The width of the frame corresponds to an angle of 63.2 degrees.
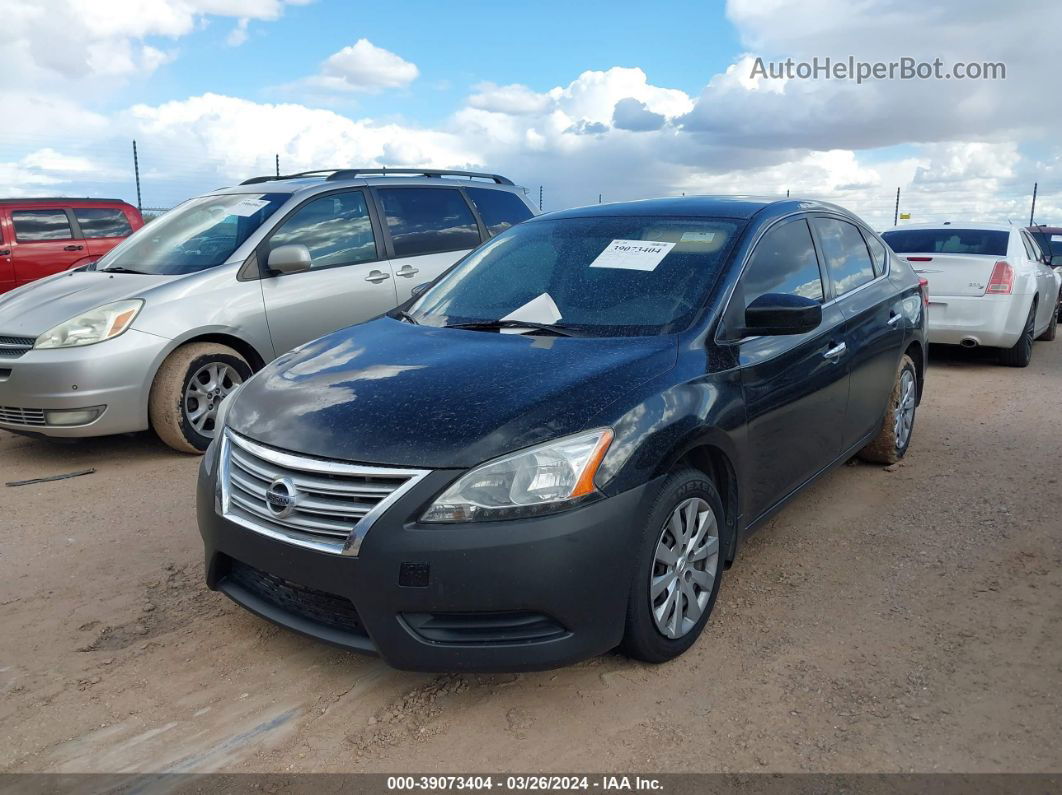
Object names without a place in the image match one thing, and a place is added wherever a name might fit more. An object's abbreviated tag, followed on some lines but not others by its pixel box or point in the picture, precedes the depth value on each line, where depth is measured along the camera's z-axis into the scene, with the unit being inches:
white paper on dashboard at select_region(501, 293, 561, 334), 142.7
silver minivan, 211.2
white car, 347.6
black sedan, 102.1
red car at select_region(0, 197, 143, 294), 445.7
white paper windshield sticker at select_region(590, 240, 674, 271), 147.6
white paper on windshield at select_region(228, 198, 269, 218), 246.5
